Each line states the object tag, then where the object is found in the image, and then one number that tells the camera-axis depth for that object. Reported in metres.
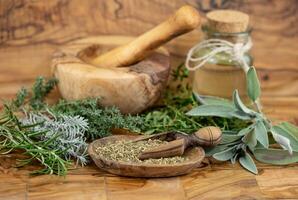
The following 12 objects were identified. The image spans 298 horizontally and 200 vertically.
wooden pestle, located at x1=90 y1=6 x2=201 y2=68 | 0.72
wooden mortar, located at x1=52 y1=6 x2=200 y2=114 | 0.72
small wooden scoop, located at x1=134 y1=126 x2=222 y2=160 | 0.66
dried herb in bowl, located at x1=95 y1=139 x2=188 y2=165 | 0.66
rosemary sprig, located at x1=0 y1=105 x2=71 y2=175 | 0.66
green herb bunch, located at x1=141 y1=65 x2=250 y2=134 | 0.73
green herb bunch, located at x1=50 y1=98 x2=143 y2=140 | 0.71
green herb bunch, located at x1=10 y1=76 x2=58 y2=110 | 0.76
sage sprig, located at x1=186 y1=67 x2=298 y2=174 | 0.69
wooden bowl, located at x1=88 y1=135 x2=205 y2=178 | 0.65
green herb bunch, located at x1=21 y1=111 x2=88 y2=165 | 0.67
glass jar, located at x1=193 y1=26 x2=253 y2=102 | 0.78
